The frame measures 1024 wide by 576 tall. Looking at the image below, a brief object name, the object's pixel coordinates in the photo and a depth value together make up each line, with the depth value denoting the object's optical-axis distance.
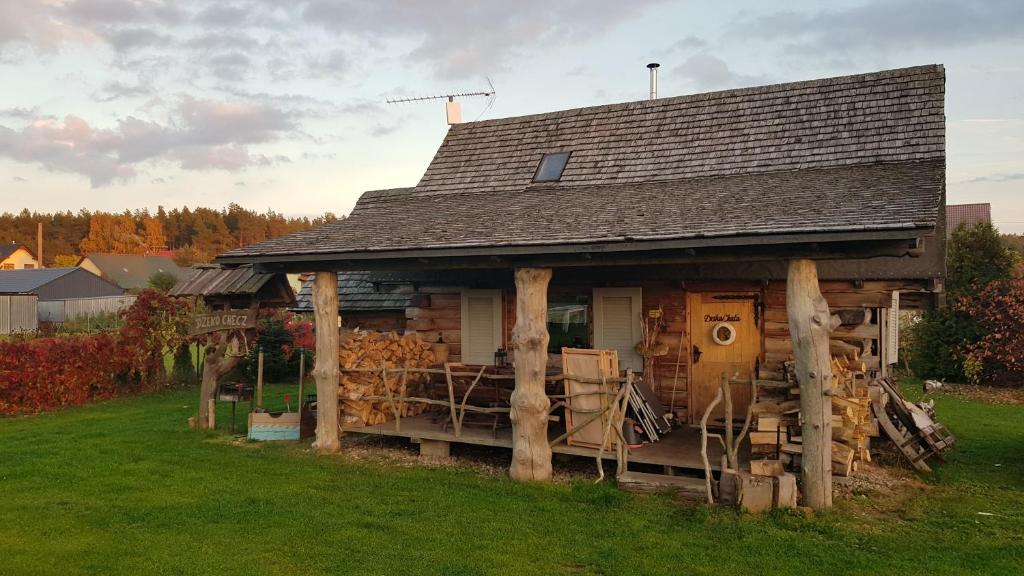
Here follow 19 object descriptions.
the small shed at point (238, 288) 12.60
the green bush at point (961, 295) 18.48
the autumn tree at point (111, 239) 77.38
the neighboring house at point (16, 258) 62.94
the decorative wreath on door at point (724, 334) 11.04
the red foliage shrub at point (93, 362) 15.30
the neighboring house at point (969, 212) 38.08
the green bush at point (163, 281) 42.09
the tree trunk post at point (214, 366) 12.93
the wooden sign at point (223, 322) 12.65
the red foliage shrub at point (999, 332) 17.38
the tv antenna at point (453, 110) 16.23
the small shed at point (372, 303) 14.23
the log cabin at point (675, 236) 8.23
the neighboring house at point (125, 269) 60.03
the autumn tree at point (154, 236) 82.19
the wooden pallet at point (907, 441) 9.92
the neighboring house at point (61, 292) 41.44
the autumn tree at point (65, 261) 67.12
